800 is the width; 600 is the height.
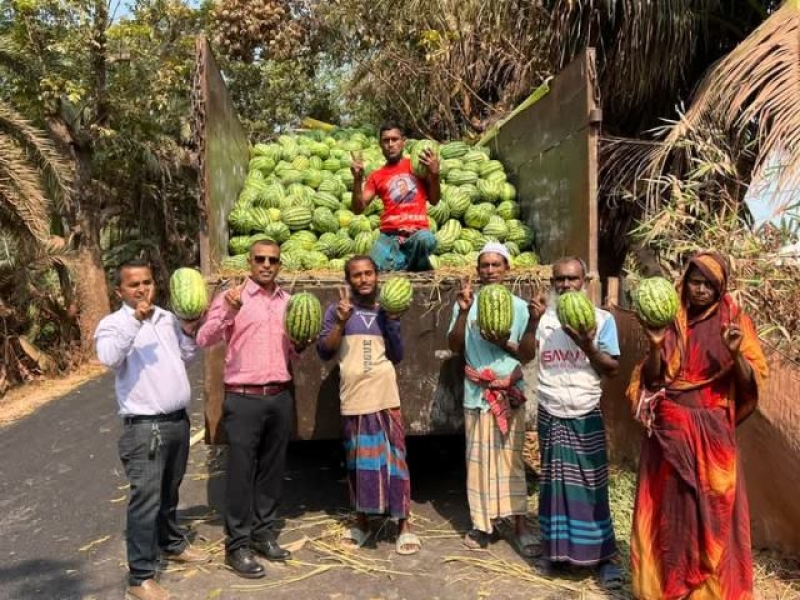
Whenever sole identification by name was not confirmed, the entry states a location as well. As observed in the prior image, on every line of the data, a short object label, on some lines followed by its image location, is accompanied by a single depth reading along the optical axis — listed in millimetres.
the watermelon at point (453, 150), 7220
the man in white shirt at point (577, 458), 3893
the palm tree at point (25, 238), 9555
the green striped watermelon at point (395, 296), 4105
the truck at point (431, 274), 4469
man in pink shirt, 4043
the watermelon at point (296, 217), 6043
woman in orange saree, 3252
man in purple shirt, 4242
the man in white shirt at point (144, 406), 3635
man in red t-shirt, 5141
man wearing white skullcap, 4219
